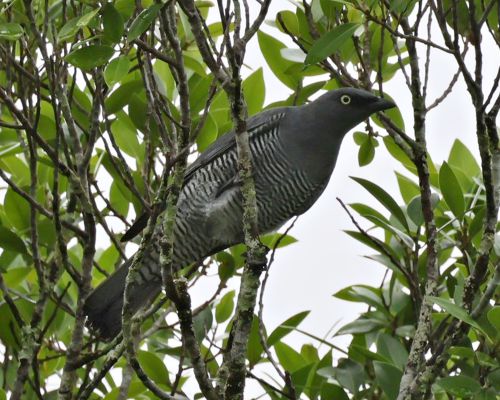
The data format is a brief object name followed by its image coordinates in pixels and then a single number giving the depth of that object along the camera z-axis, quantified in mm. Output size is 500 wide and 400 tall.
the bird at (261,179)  8734
